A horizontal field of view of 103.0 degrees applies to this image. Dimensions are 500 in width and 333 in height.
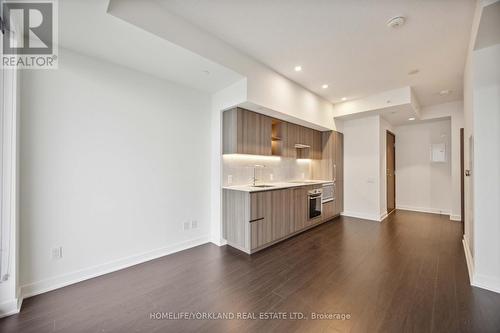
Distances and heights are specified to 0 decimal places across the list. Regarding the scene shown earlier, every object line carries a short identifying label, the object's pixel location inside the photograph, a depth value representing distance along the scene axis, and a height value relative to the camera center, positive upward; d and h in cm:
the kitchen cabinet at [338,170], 528 -7
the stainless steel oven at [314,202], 425 -77
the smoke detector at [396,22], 223 +167
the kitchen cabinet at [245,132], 332 +61
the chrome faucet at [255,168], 392 -3
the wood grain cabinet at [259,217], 304 -83
